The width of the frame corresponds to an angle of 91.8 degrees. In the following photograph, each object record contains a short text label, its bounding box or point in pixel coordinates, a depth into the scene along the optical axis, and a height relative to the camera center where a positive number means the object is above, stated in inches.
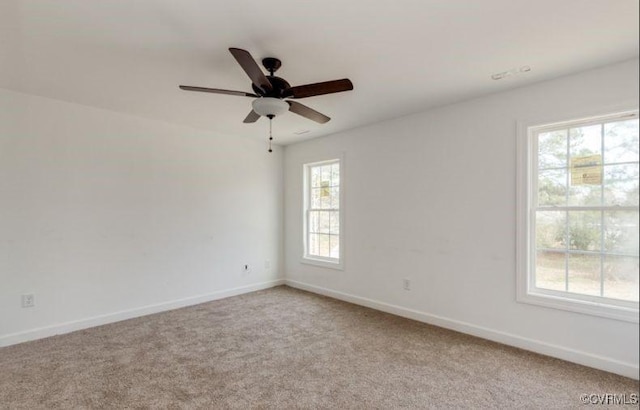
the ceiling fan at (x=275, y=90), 81.7 +31.8
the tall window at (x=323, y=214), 176.4 -4.9
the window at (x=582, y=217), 49.0 -2.0
